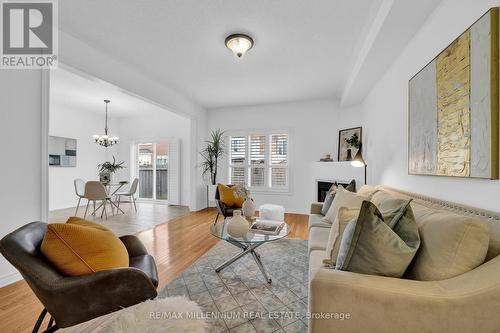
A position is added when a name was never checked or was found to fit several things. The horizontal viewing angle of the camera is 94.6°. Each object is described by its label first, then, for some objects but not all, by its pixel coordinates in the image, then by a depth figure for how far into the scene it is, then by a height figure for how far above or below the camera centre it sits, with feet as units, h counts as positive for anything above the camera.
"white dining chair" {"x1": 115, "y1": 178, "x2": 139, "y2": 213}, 17.40 -1.90
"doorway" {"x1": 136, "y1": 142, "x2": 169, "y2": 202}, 22.02 -0.45
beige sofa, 2.89 -1.79
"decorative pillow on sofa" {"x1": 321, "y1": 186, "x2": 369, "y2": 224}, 7.81 -1.21
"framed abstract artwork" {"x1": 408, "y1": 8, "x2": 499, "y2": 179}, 3.89 +1.25
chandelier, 17.49 +1.98
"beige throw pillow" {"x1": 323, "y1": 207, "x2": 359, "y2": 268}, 4.66 -1.38
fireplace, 14.89 -1.46
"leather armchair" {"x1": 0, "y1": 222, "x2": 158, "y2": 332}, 3.50 -1.95
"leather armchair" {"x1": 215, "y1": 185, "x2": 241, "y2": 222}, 12.06 -2.26
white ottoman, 12.48 -2.54
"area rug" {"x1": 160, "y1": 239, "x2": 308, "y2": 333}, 5.29 -3.54
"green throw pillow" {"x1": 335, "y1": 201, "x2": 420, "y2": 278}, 3.56 -1.27
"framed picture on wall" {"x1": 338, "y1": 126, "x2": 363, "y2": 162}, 14.23 +1.55
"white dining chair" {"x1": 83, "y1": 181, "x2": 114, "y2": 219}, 14.60 -1.66
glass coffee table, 6.76 -2.16
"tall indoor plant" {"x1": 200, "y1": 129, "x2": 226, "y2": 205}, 17.61 +0.78
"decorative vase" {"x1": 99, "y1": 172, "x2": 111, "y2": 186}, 16.93 -1.02
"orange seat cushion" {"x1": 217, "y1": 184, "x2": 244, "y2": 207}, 12.64 -1.78
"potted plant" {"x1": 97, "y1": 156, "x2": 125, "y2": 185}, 17.15 -0.45
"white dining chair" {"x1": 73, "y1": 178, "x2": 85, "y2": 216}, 15.99 -1.57
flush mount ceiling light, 8.30 +4.53
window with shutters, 17.54 +0.39
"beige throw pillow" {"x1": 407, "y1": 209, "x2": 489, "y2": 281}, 3.21 -1.18
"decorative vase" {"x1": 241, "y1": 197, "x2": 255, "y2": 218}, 9.09 -1.66
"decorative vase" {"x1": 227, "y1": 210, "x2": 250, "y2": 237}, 7.00 -1.87
